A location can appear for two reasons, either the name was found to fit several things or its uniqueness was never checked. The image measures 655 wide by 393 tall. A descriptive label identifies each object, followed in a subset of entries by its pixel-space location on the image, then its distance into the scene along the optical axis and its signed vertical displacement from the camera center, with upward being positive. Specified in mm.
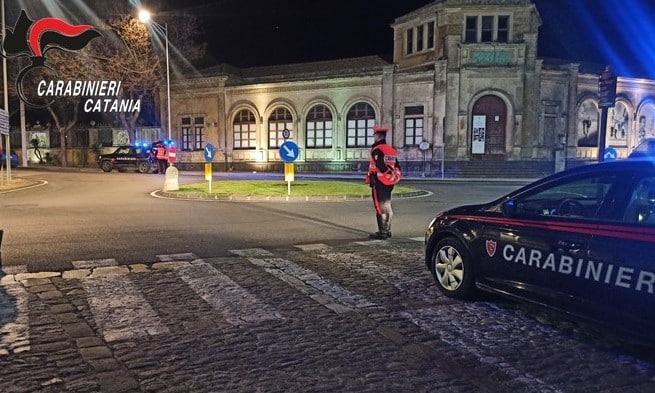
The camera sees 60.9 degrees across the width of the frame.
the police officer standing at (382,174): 9430 -454
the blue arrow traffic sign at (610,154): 17203 -146
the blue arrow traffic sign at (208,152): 18844 -225
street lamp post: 26644 +6241
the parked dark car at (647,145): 15451 +145
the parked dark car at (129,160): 33438 -922
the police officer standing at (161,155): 32344 -608
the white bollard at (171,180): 19234 -1201
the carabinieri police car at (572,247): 4207 -855
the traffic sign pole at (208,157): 18859 -388
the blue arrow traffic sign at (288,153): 17547 -212
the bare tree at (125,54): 33375 +5667
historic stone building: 32062 +2652
